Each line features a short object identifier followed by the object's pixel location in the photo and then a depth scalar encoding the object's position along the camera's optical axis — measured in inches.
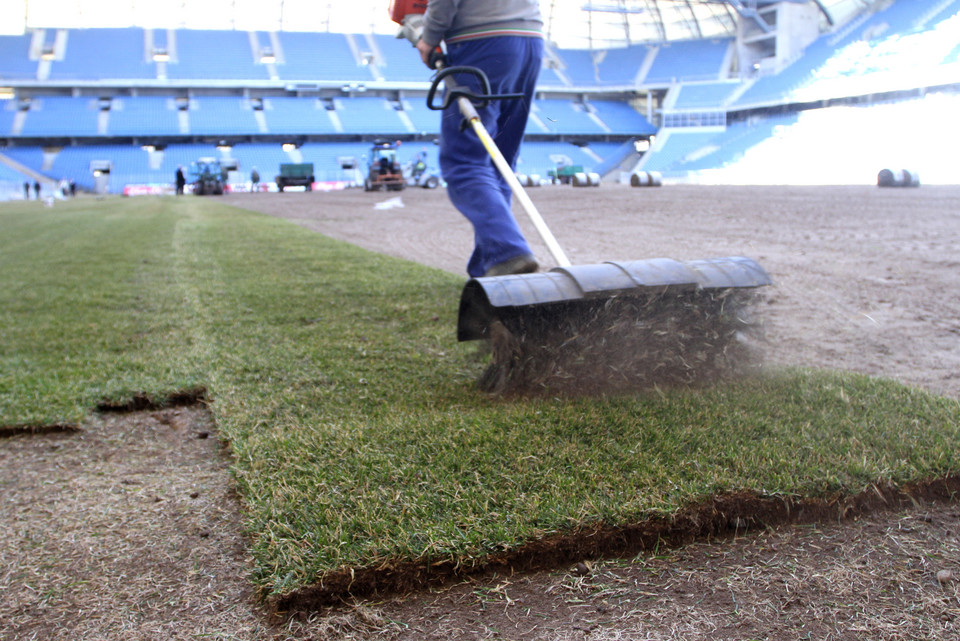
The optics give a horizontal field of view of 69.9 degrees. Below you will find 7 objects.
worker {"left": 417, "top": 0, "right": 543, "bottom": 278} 111.6
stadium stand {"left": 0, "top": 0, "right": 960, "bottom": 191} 1518.2
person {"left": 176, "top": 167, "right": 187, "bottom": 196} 1244.6
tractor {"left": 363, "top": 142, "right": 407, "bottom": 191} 1027.4
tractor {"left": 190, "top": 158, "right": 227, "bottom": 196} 1259.2
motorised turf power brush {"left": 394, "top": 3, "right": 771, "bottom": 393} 73.8
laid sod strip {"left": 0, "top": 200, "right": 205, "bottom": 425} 86.0
